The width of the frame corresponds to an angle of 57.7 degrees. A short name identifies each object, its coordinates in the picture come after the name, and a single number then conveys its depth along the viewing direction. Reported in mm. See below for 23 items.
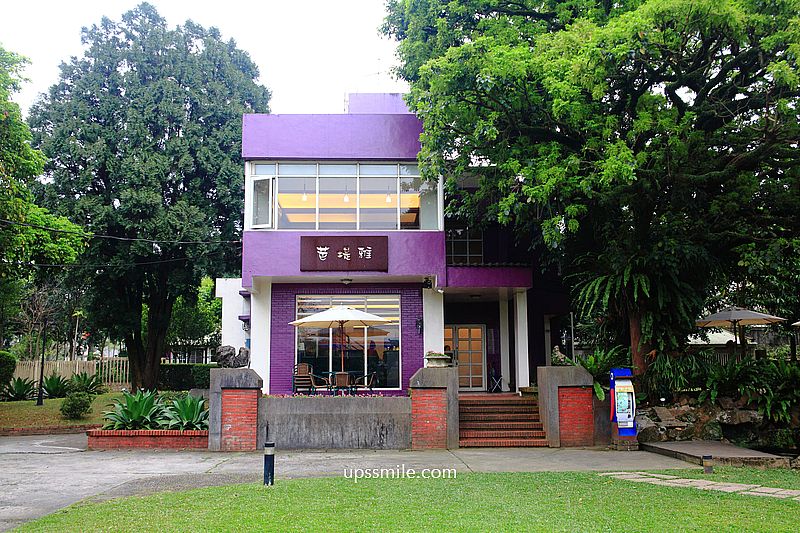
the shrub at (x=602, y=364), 14641
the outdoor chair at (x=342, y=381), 15703
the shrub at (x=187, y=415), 14117
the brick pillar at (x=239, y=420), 13648
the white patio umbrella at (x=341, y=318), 15965
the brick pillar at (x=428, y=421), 13875
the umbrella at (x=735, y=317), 19417
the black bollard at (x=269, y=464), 8969
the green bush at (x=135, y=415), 14156
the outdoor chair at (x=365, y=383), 17562
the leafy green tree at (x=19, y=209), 17219
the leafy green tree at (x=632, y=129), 12477
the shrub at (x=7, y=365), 25938
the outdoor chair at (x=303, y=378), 16906
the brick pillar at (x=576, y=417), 14141
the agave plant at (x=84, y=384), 24531
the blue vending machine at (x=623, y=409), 13312
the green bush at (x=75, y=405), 19000
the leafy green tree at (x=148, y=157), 24797
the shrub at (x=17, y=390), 24156
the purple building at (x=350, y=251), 17812
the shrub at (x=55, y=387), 24688
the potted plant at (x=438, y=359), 14391
